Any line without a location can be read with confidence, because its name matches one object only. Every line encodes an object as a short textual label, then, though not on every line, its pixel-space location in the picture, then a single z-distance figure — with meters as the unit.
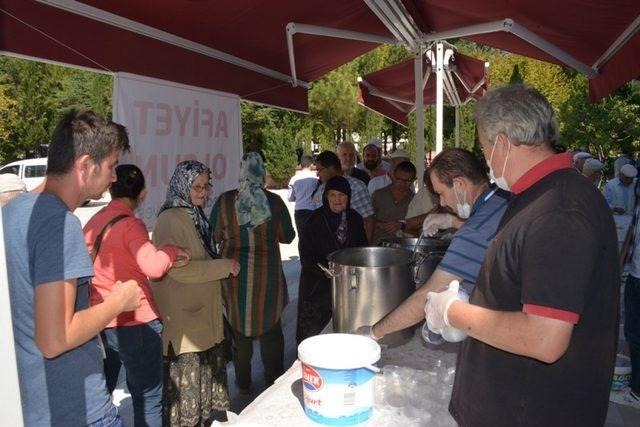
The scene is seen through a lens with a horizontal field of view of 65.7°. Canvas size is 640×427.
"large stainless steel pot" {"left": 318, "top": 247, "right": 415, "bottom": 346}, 1.87
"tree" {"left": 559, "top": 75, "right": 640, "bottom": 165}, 14.55
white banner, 2.70
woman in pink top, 2.26
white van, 15.03
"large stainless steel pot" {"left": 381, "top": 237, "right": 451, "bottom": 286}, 2.17
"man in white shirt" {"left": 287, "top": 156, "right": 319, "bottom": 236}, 5.37
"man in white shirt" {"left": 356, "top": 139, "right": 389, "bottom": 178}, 5.93
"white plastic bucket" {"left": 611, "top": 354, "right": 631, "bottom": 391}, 3.11
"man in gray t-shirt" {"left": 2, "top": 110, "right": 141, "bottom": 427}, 1.23
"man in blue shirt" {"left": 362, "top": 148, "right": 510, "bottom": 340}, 1.63
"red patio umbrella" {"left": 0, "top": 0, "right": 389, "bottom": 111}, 2.06
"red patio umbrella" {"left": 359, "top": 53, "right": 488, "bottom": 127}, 6.88
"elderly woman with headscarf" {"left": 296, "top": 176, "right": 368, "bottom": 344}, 3.38
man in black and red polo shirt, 0.99
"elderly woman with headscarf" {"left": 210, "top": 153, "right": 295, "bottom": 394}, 3.17
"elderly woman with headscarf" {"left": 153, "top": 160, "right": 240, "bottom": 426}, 2.62
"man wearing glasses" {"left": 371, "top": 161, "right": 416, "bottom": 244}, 4.13
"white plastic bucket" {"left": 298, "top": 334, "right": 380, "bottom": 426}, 1.36
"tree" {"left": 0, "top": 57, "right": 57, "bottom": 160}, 22.81
